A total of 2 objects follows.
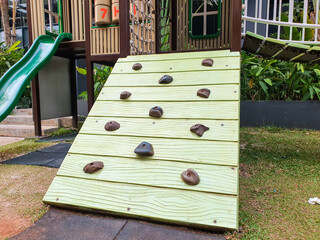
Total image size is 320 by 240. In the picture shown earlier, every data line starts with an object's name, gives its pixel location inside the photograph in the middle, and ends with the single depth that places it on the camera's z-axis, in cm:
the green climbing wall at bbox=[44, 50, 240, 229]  139
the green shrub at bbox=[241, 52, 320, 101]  486
